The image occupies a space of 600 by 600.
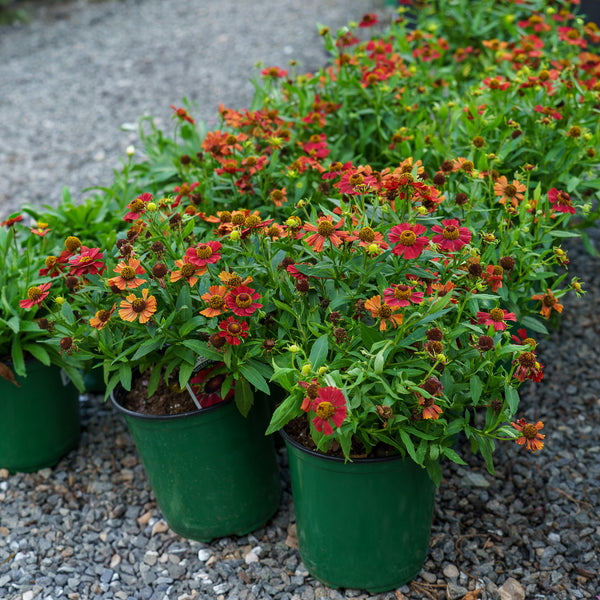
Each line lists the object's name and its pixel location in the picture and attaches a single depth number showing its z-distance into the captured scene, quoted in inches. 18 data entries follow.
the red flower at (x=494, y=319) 62.9
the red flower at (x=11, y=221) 83.8
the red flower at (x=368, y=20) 110.8
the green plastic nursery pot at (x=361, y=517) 68.1
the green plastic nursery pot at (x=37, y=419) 92.5
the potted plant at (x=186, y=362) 65.7
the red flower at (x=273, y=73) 107.7
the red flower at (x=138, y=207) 70.8
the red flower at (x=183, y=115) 97.0
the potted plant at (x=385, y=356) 61.4
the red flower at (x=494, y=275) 67.1
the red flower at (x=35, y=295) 68.7
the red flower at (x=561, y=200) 75.6
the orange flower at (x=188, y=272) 64.7
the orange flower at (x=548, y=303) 70.2
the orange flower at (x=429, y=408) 59.2
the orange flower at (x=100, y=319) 65.4
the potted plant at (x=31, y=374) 87.2
